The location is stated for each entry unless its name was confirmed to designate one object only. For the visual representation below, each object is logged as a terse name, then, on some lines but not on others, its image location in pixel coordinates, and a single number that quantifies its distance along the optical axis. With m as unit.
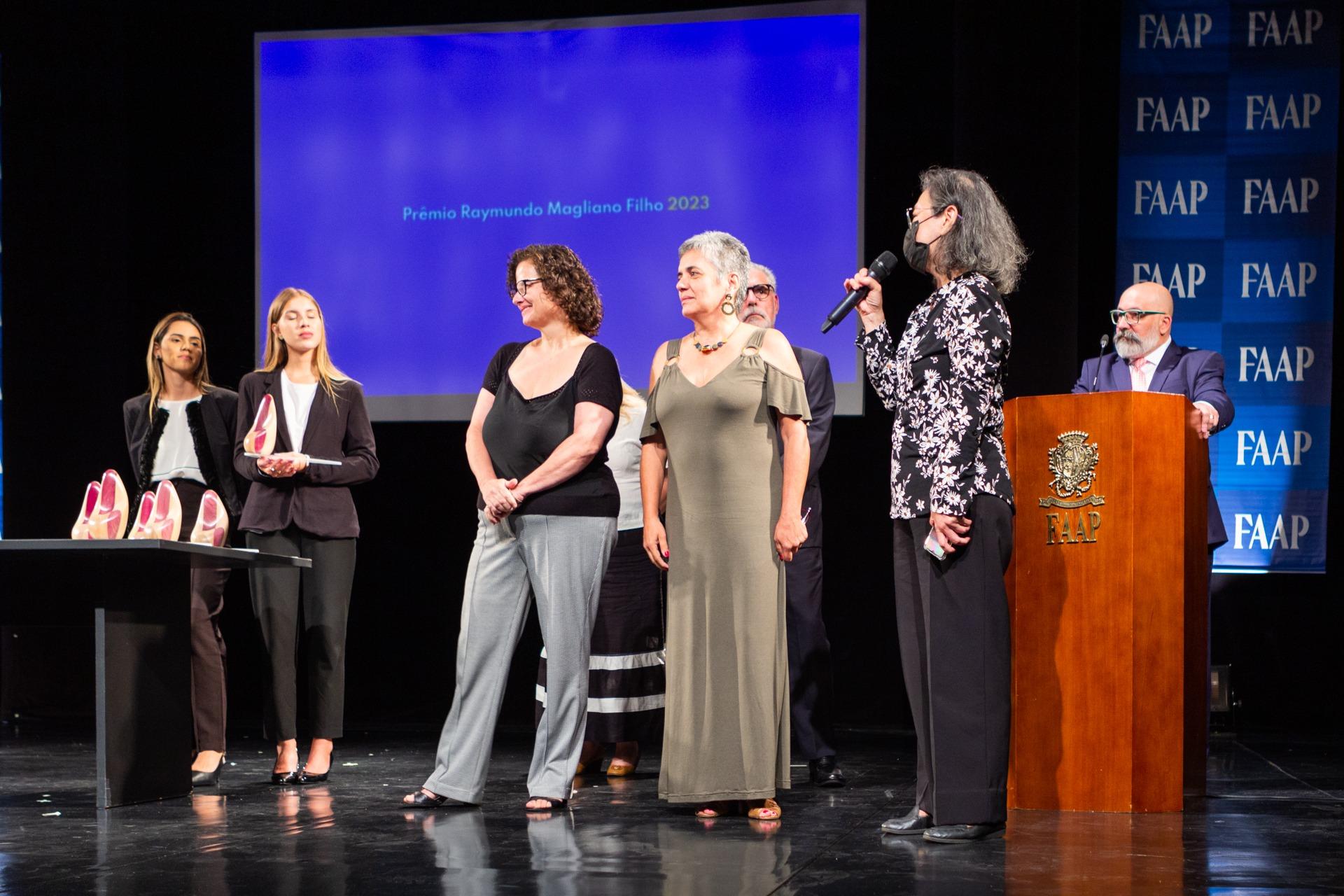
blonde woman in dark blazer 4.54
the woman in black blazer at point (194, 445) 4.68
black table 3.92
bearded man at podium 4.82
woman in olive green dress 3.65
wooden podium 3.91
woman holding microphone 3.25
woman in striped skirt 4.71
